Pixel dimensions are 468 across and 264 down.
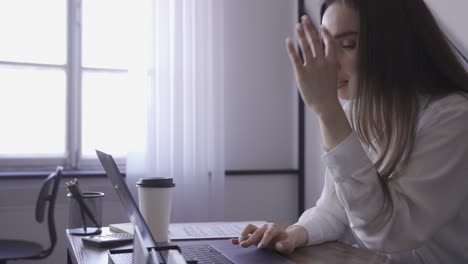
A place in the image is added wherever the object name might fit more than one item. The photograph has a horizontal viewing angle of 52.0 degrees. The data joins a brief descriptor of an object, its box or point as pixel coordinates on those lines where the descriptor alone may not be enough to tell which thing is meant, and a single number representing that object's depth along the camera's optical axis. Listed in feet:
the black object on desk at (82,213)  4.24
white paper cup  3.76
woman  2.97
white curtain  9.20
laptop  2.33
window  9.15
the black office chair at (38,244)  6.82
